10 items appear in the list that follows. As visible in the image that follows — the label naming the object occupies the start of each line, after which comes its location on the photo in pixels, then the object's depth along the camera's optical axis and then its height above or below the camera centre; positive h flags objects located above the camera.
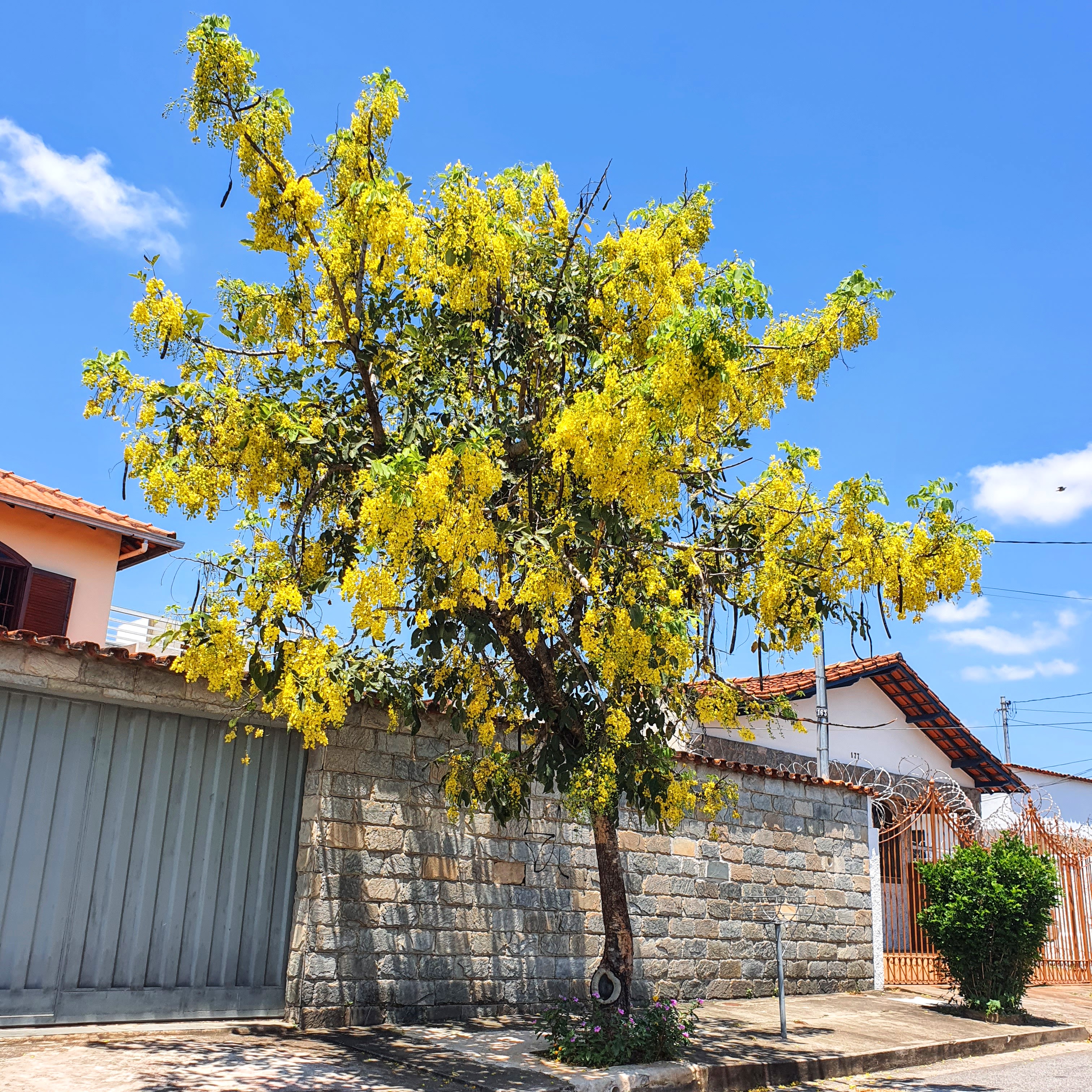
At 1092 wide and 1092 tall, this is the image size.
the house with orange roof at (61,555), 14.71 +4.07
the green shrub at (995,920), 10.76 -0.55
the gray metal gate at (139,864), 6.89 -0.20
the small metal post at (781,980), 8.23 -0.96
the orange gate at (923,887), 13.23 -0.21
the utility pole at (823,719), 14.59 +2.02
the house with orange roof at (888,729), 17.53 +2.50
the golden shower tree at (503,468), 6.49 +2.52
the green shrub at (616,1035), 6.92 -1.23
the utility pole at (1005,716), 37.53 +5.45
